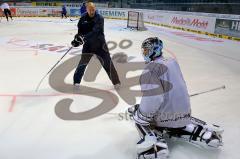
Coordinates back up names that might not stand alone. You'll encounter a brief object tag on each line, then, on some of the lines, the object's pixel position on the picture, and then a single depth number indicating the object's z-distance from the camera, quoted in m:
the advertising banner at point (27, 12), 24.98
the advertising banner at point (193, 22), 12.23
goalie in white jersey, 2.76
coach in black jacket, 4.58
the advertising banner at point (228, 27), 10.60
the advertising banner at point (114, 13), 21.30
